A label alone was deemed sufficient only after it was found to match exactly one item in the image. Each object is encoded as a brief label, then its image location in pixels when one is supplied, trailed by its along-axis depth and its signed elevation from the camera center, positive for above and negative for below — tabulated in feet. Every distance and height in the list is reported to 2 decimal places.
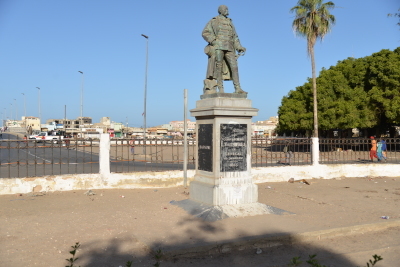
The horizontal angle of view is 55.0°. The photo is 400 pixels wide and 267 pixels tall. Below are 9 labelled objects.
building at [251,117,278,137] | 320.99 +14.95
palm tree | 76.59 +24.40
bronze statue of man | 26.14 +6.45
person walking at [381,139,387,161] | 53.26 -1.04
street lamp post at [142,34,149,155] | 97.92 +12.77
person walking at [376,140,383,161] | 54.12 -1.31
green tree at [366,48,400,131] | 88.38 +13.74
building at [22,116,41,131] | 438.57 +25.12
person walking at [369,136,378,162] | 53.31 -1.28
